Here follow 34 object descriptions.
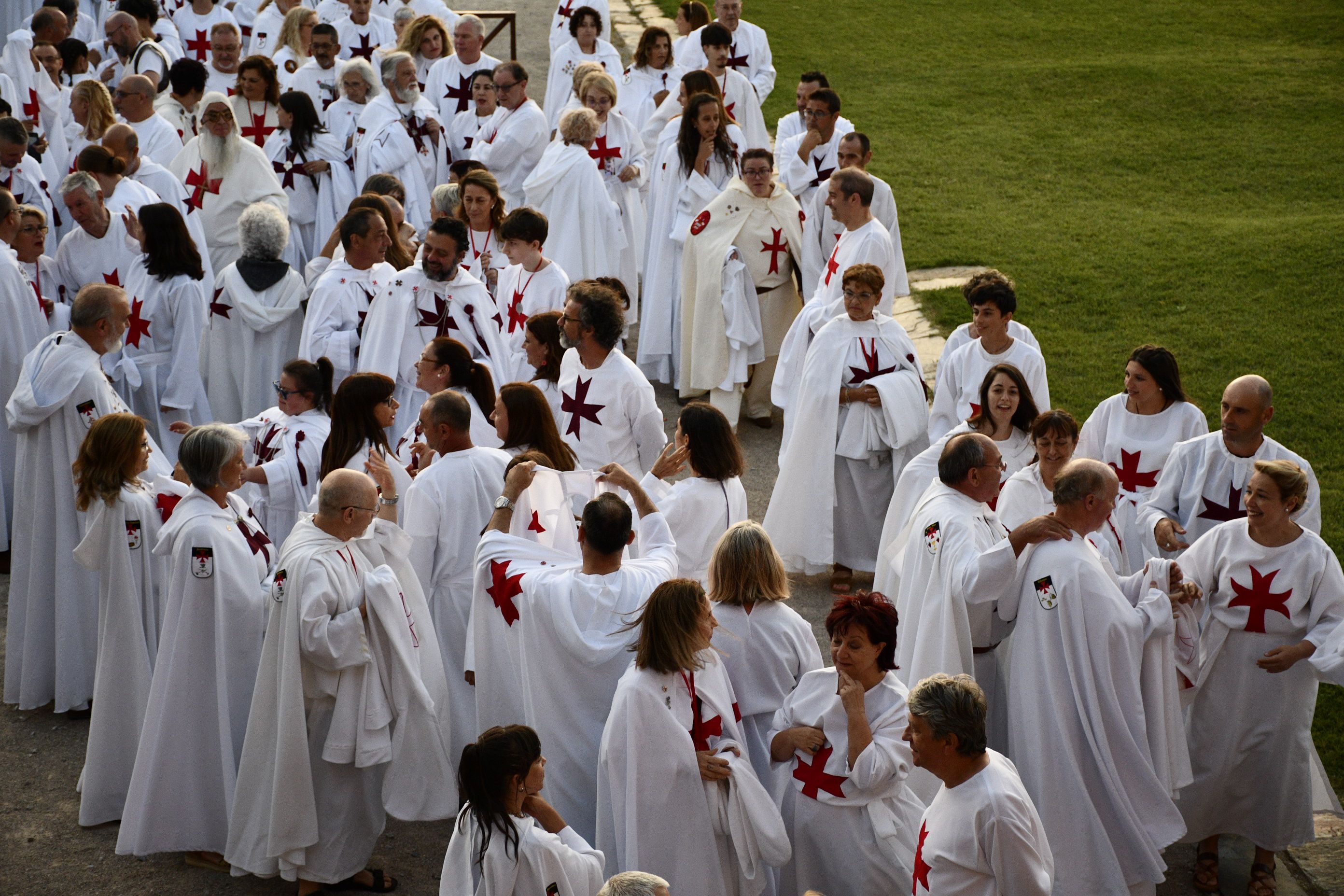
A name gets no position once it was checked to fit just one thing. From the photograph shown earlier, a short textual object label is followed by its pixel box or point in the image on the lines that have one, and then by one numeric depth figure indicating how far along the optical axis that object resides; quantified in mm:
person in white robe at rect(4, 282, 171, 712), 14000
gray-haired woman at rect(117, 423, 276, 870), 11469
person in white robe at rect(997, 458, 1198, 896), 10836
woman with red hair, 9570
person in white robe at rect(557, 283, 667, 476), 13883
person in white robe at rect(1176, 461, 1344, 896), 11492
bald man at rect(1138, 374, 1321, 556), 12547
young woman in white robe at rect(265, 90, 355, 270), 21562
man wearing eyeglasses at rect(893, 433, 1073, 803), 11344
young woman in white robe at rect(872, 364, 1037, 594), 13961
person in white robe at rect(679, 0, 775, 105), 26937
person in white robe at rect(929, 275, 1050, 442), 15250
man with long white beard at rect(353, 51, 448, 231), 21891
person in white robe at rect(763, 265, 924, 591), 16391
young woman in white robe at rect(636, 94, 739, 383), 20891
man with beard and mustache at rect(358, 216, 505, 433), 15703
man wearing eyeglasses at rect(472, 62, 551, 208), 22156
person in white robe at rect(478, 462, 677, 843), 10469
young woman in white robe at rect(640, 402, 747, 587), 12516
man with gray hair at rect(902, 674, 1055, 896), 8344
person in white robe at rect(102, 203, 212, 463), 16609
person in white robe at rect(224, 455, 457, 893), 10695
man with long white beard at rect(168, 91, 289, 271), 19844
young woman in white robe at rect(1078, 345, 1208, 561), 13648
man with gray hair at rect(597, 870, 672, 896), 7070
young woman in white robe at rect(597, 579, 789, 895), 9312
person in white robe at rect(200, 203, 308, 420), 16953
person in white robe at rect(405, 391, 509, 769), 12187
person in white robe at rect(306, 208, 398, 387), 16203
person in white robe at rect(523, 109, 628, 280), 21266
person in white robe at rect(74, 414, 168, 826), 12445
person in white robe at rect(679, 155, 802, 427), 19906
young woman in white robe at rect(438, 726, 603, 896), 8570
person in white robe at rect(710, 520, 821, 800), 10312
